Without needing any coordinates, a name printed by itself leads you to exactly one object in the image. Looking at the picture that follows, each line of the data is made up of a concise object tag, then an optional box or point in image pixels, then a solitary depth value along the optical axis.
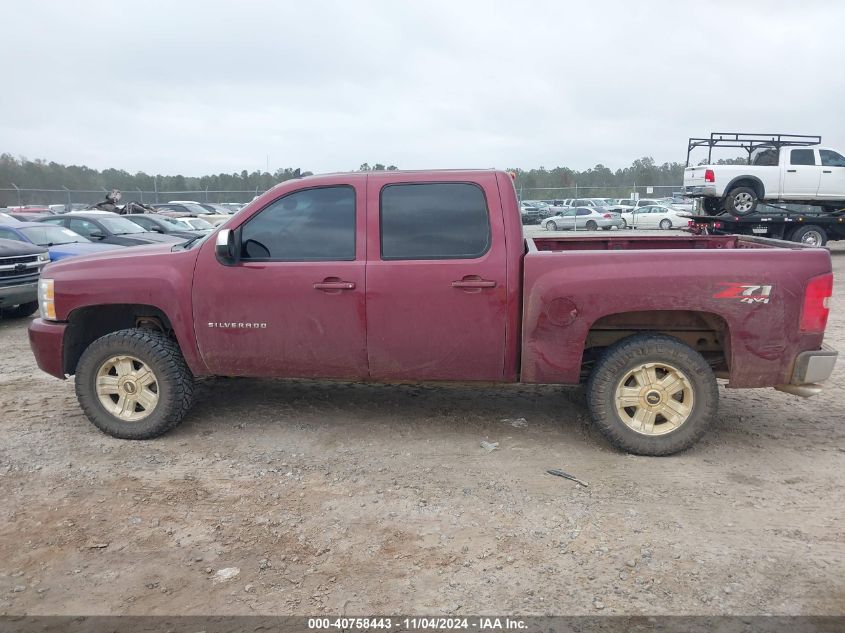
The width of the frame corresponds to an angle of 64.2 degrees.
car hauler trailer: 17.00
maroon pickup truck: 4.29
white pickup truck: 17.20
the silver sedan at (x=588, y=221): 33.75
